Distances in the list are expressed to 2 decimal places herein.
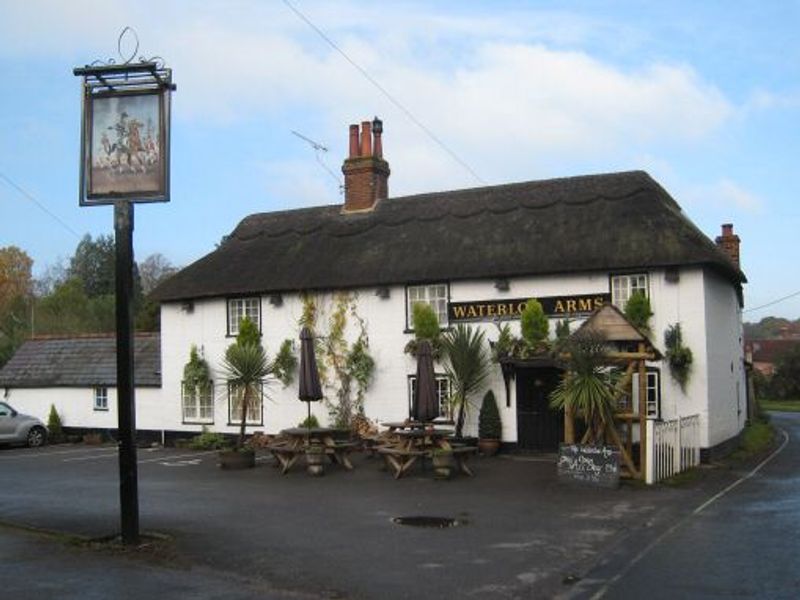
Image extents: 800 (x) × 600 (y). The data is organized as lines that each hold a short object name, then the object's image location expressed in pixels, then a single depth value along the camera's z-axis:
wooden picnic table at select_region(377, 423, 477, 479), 16.77
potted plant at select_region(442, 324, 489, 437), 20.05
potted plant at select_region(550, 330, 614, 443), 15.23
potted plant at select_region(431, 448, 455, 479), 16.31
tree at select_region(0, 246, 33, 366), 53.85
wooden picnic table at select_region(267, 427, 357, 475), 17.95
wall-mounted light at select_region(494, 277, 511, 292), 20.31
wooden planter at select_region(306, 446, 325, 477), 17.41
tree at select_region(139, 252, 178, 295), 77.94
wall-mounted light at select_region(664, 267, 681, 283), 18.64
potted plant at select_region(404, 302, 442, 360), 20.61
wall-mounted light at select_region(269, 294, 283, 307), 23.25
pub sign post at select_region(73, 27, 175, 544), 10.52
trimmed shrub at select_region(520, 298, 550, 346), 19.12
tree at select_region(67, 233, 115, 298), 74.38
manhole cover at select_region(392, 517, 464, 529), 11.79
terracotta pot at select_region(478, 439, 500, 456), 19.92
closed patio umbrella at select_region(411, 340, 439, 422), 17.61
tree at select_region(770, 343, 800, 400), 58.88
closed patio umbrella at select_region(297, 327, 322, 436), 18.80
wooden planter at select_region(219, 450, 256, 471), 18.73
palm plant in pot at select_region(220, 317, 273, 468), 18.80
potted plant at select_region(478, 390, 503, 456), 19.98
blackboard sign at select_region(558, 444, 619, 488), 14.86
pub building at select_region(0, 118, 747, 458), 18.89
